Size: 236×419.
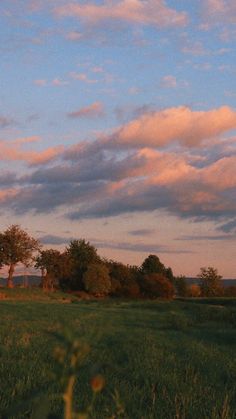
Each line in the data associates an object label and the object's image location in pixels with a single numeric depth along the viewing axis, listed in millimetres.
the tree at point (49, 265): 96125
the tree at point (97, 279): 93375
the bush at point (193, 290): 134075
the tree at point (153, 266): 115375
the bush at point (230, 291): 136225
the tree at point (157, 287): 99938
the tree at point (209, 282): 142875
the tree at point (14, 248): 89250
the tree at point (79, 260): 101125
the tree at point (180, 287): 132750
